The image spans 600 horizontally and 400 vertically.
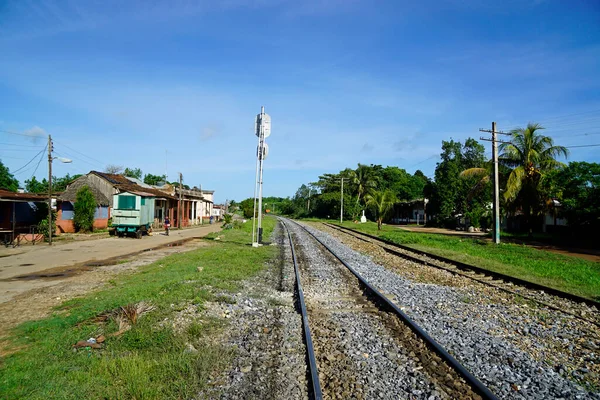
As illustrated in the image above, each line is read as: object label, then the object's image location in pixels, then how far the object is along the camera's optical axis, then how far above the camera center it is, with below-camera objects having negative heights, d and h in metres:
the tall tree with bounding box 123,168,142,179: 83.50 +8.41
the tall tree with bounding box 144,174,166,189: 80.61 +6.95
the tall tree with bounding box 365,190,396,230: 35.56 +1.32
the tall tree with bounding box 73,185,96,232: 29.58 +0.16
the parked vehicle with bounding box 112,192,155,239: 25.78 -0.12
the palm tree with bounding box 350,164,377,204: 66.00 +5.89
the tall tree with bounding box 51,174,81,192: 53.26 +4.56
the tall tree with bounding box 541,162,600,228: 21.23 +1.54
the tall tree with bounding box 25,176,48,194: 58.46 +3.82
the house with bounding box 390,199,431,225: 55.23 +0.63
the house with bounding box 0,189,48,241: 21.51 -0.17
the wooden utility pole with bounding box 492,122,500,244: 21.62 +2.49
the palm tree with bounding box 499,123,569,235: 25.92 +3.79
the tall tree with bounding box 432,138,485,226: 44.22 +2.73
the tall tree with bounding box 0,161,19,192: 53.08 +4.17
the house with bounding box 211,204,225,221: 71.94 +0.30
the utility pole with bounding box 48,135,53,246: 21.28 +2.54
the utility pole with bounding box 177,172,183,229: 38.24 +0.41
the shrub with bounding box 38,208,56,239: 23.92 -1.04
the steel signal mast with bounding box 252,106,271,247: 19.39 +3.86
